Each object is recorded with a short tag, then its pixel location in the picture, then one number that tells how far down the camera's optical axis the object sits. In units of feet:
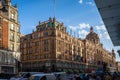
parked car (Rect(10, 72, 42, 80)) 49.82
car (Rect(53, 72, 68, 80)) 41.45
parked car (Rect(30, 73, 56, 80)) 34.04
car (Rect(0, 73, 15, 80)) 61.28
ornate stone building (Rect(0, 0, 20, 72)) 82.08
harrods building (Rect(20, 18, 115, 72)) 113.27
